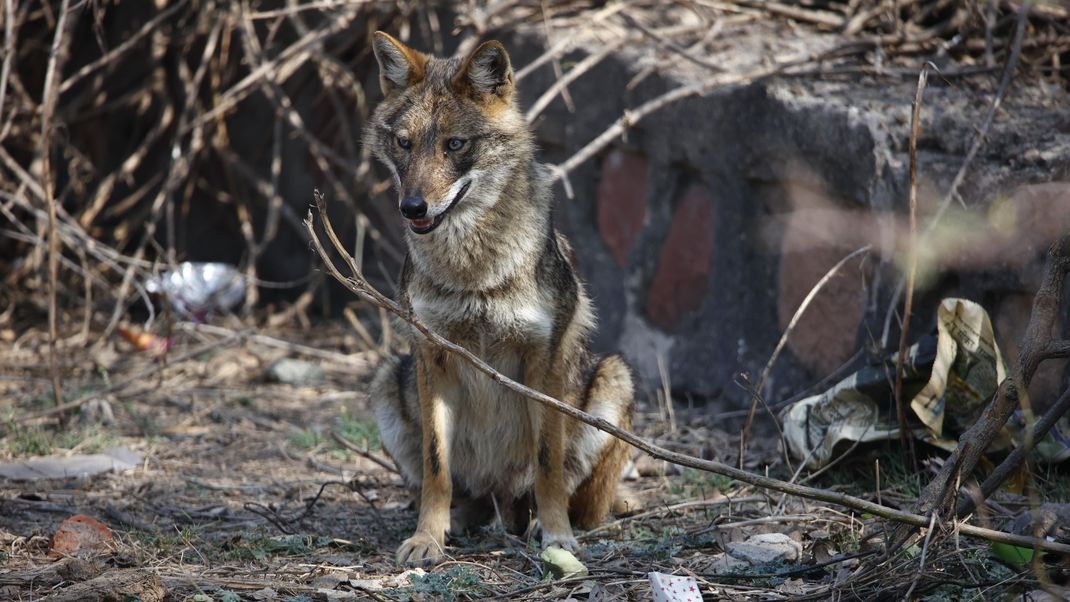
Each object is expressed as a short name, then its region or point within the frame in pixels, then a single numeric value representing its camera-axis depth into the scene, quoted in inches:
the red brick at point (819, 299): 426.3
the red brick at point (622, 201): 536.4
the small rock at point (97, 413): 490.9
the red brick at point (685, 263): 501.4
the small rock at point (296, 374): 579.5
